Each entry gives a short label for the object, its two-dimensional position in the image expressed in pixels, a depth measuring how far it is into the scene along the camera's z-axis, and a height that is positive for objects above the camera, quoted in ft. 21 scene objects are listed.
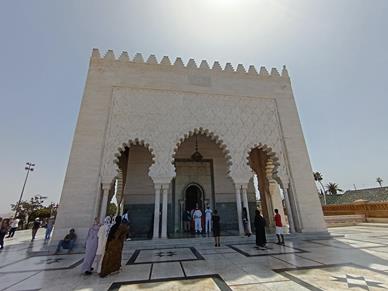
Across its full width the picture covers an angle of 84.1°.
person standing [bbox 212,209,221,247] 18.47 -0.42
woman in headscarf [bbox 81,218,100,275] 11.27 -1.14
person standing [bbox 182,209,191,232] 27.94 +0.54
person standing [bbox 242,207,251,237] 21.69 +0.26
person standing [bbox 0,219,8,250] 21.17 -0.06
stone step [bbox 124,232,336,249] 18.75 -1.42
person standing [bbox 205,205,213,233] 24.71 +0.43
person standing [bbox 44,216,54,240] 24.56 +0.26
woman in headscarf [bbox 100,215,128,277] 10.58 -1.09
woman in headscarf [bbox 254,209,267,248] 17.89 -0.65
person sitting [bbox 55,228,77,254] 17.66 -1.17
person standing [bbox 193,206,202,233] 24.77 +0.24
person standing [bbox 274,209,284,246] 18.61 -0.54
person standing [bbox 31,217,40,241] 28.03 -0.03
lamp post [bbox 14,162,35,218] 69.07 +18.65
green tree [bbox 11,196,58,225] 64.75 +5.56
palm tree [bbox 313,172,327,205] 138.51 +26.94
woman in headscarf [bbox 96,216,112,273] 11.27 -0.70
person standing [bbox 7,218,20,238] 33.01 +0.17
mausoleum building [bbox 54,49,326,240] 21.38 +9.08
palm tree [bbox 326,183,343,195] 149.87 +21.45
